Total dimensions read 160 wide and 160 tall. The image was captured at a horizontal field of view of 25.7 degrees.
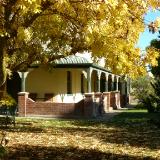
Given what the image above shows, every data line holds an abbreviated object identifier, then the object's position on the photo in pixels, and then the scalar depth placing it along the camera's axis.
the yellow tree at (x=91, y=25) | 6.40
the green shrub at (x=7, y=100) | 8.03
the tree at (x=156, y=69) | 22.73
